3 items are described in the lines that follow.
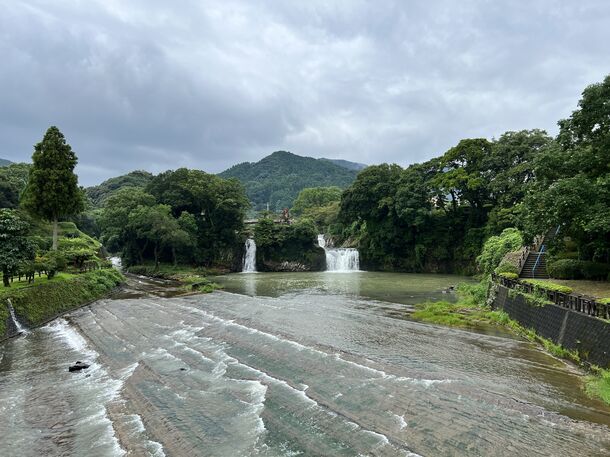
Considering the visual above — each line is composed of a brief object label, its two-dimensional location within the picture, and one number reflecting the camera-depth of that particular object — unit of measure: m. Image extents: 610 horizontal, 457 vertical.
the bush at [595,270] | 19.38
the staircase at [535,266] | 22.78
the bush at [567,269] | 20.22
